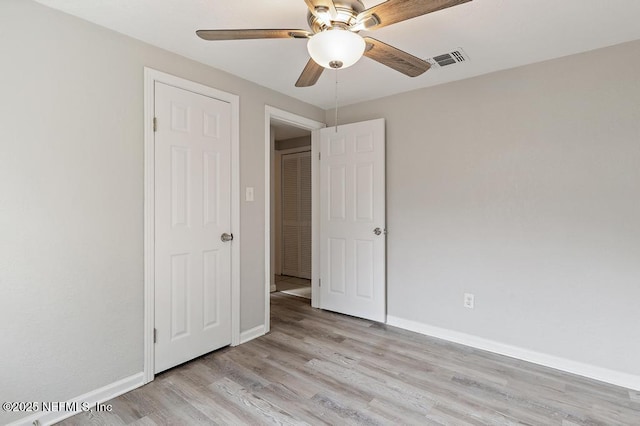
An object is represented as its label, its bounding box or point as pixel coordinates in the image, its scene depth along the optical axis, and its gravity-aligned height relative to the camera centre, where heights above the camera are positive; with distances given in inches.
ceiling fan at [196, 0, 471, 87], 54.3 +33.7
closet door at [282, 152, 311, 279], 208.5 -2.9
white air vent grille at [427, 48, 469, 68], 93.2 +45.6
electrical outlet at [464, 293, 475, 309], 110.8 -30.5
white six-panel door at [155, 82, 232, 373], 90.4 -4.4
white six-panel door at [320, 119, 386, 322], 129.2 -3.9
